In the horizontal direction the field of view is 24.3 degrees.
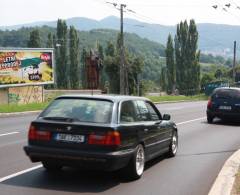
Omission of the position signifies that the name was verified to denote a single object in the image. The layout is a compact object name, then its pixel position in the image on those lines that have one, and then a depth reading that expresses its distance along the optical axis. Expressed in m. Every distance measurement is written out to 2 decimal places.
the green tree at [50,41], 104.59
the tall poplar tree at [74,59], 92.56
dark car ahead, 23.11
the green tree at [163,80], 131.18
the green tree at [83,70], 100.53
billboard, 44.62
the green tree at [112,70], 73.56
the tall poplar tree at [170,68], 100.06
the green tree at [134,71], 75.50
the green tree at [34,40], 90.75
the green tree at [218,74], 132.38
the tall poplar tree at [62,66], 92.58
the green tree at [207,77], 126.12
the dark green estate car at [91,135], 8.56
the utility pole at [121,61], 44.82
